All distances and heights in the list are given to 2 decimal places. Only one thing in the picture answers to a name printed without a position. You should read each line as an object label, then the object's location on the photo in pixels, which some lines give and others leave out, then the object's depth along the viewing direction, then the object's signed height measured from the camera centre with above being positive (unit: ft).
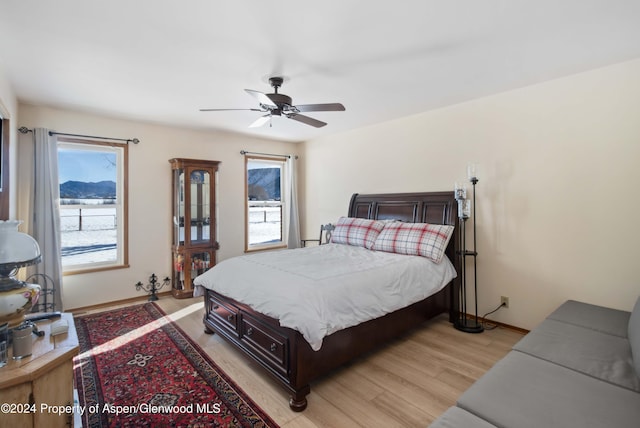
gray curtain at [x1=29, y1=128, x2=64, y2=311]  11.28 +0.18
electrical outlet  10.73 -3.23
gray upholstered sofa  4.03 -2.74
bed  6.73 -3.26
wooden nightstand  4.33 -2.64
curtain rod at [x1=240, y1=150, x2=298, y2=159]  16.95 +3.30
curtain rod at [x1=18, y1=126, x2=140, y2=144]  11.22 +3.10
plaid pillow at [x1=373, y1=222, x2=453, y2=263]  10.57 -1.08
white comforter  6.79 -1.98
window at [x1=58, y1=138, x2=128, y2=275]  12.61 +0.29
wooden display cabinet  14.25 -0.49
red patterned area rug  6.28 -4.19
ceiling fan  8.46 +3.00
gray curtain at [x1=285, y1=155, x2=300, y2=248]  18.60 +0.12
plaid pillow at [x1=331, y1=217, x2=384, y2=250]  12.61 -0.92
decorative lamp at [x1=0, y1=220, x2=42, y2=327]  4.99 -1.06
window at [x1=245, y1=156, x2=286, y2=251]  17.78 +0.44
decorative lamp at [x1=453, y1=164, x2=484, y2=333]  10.60 -1.70
